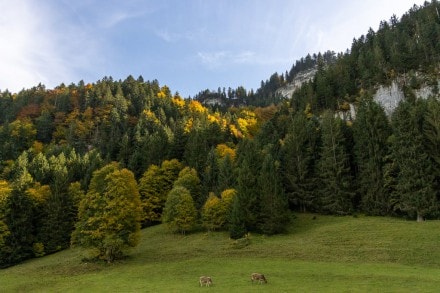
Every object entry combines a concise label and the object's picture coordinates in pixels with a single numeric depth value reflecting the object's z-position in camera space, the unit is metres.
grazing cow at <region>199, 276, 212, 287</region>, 31.12
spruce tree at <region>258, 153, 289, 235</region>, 55.94
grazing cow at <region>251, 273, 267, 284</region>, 30.94
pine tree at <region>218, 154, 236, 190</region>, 70.19
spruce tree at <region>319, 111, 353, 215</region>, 61.91
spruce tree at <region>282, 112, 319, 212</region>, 66.54
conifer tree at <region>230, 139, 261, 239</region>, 55.41
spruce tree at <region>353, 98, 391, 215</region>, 59.22
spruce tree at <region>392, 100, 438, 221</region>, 52.84
